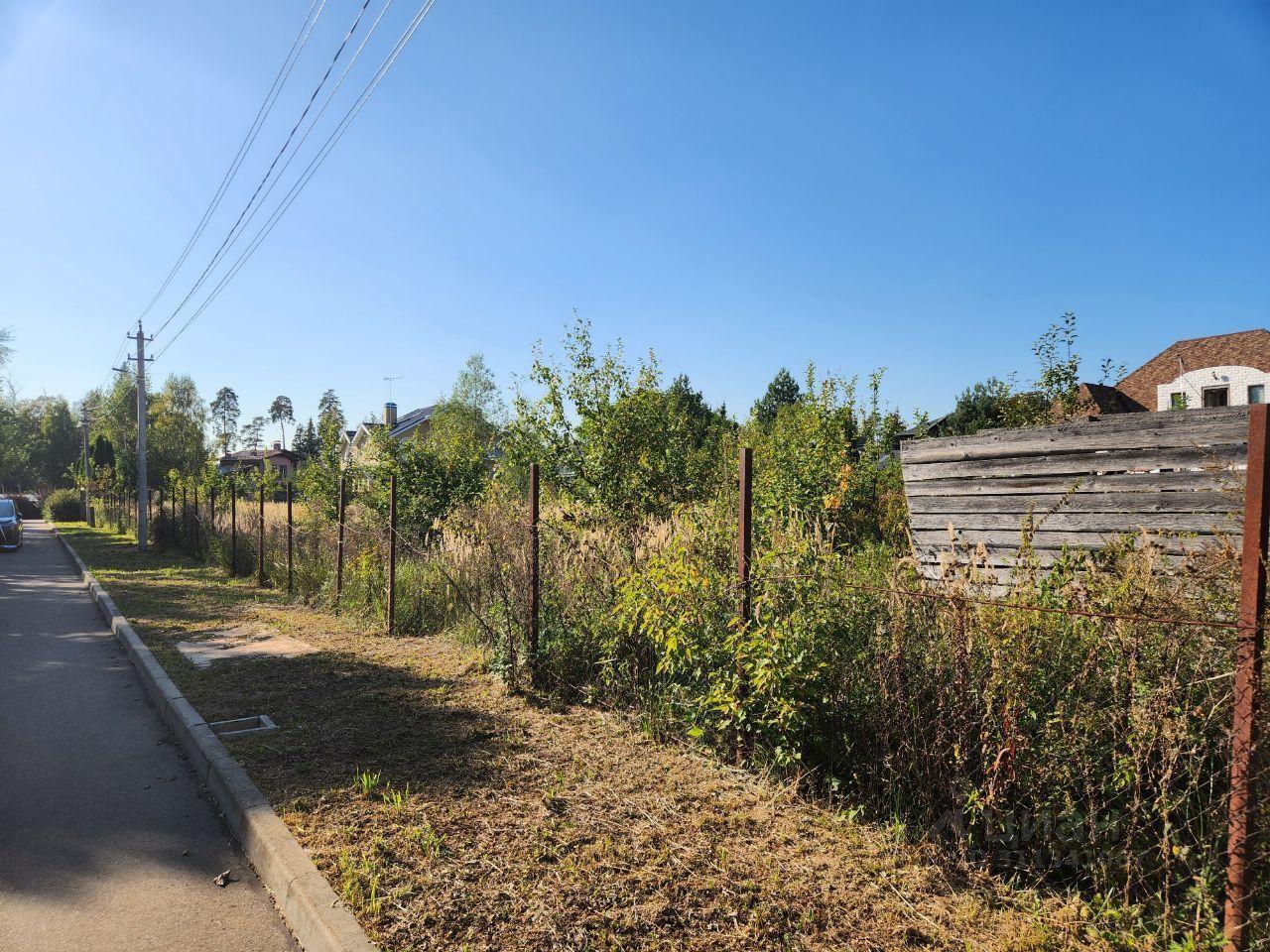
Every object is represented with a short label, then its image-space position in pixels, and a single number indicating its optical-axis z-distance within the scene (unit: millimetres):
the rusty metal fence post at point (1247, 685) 2562
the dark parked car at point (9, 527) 23672
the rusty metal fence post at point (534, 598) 6305
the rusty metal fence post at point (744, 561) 4238
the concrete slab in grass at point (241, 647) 8266
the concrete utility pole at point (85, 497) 44744
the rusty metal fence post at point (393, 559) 9070
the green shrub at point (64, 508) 47594
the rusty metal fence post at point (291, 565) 12441
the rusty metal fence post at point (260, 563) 14023
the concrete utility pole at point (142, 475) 23417
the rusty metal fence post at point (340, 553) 10742
